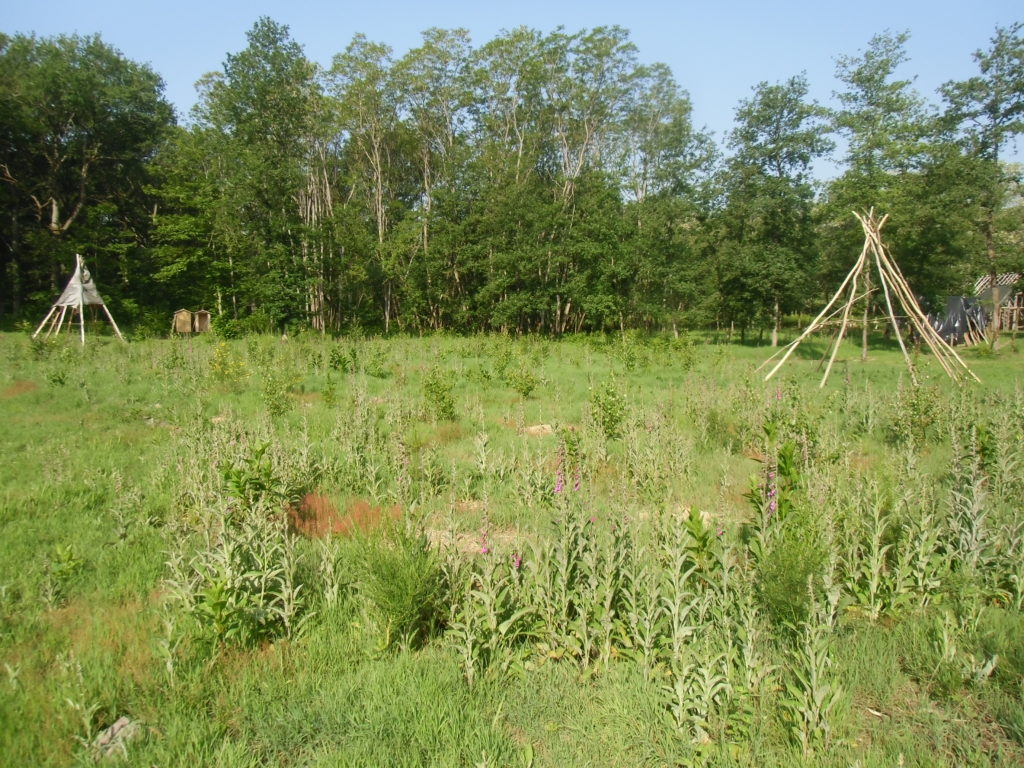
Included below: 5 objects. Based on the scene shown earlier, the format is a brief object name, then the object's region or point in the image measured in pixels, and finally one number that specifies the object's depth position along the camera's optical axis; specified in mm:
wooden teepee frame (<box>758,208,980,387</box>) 12531
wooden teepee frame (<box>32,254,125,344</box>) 17266
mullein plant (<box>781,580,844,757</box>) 2484
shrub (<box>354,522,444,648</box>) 3303
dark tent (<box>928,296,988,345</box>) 30188
